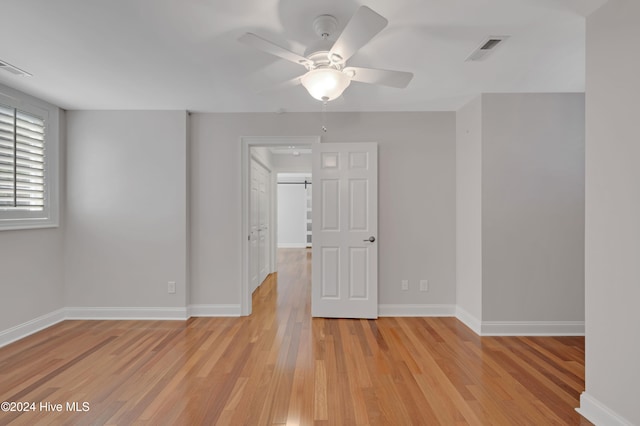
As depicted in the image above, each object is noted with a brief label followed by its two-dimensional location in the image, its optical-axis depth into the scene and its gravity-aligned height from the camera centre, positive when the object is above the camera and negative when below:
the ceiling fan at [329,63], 1.74 +0.92
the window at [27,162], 3.07 +0.52
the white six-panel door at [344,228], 3.83 -0.19
